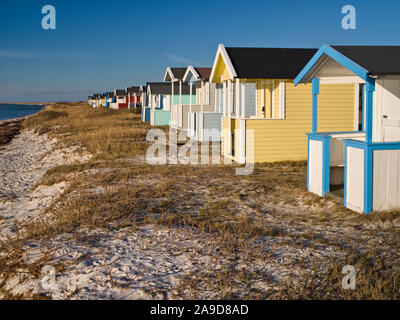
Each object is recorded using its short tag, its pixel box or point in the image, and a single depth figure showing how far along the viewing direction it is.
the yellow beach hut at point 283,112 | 13.77
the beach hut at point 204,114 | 20.27
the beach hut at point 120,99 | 66.19
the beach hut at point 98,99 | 111.00
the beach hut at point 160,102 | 30.91
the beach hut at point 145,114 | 35.31
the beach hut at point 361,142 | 7.42
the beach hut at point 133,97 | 61.44
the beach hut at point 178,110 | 24.48
